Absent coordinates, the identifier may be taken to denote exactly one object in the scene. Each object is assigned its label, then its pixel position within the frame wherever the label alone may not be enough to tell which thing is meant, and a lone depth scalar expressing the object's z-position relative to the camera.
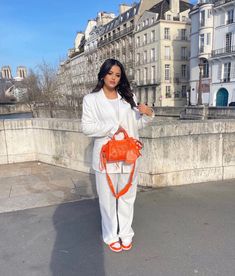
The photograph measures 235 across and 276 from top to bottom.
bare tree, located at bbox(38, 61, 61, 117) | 18.66
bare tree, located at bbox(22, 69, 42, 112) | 20.09
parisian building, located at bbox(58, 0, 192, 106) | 45.91
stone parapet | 4.49
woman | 2.52
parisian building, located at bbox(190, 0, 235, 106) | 33.78
